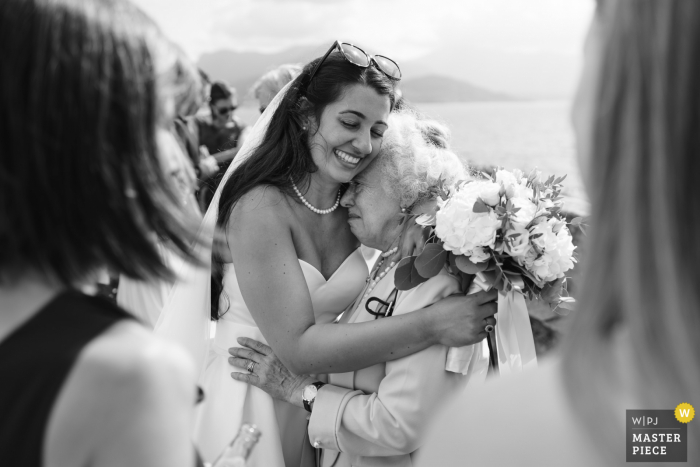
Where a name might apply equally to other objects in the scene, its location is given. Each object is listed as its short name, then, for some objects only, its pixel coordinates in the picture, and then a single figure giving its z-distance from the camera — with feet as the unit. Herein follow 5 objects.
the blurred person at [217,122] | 23.71
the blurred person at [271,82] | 12.69
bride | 7.45
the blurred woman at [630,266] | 2.13
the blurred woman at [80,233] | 2.67
